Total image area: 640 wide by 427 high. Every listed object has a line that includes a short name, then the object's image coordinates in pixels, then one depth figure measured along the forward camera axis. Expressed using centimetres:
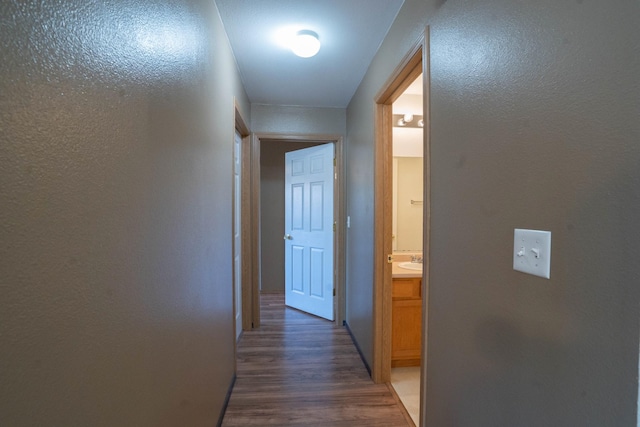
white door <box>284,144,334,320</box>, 331
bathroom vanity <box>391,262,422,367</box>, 226
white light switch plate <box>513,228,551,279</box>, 71
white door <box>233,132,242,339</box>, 289
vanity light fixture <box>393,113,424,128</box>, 281
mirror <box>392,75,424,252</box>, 285
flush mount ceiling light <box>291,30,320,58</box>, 186
